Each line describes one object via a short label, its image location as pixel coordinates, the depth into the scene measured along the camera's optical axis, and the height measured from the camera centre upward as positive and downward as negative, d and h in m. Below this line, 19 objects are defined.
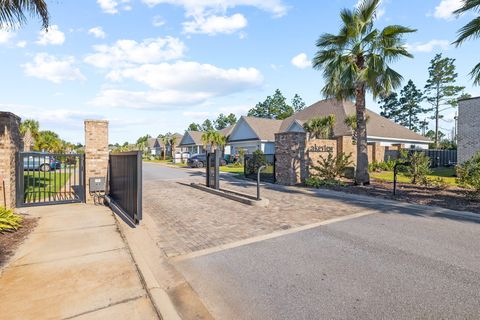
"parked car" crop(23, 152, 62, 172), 23.08 -1.06
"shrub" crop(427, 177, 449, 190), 12.16 -1.33
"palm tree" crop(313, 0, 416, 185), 12.50 +4.44
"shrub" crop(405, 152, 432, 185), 12.98 -0.64
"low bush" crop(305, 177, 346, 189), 13.32 -1.41
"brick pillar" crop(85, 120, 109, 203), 9.68 +0.06
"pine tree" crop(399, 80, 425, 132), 60.91 +10.88
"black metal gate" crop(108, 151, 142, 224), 6.54 -0.85
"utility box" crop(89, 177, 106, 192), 9.69 -1.13
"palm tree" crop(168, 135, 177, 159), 52.61 +1.96
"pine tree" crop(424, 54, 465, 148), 48.19 +12.98
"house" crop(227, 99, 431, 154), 28.19 +2.72
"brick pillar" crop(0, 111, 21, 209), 7.80 -0.28
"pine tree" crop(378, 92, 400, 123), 64.50 +10.88
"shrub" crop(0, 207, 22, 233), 5.89 -1.53
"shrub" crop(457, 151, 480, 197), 9.53 -0.67
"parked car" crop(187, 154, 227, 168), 30.19 -0.91
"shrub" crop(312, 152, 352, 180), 14.32 -0.70
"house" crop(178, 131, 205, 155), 49.25 +1.85
